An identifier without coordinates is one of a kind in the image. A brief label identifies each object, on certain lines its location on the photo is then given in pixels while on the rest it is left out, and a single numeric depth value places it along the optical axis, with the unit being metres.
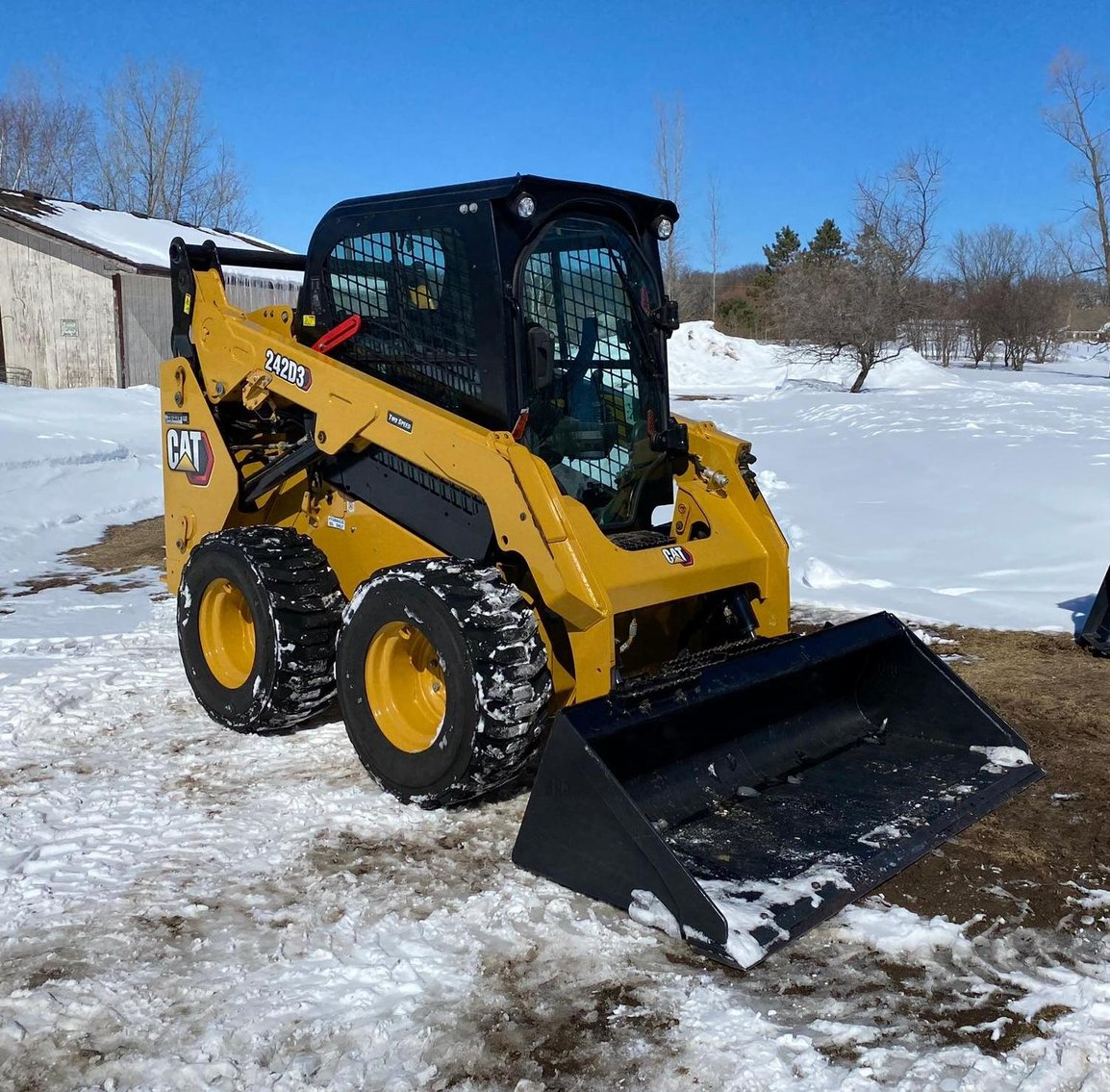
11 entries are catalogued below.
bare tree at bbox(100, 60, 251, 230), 43.72
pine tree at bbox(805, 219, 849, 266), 47.86
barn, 18.73
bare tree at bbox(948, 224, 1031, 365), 33.28
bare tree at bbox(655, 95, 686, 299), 39.04
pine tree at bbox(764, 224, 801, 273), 54.19
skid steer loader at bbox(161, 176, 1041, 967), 3.64
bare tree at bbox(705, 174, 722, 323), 56.46
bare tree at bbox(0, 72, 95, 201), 44.22
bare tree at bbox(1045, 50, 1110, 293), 34.00
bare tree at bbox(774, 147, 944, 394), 24.12
